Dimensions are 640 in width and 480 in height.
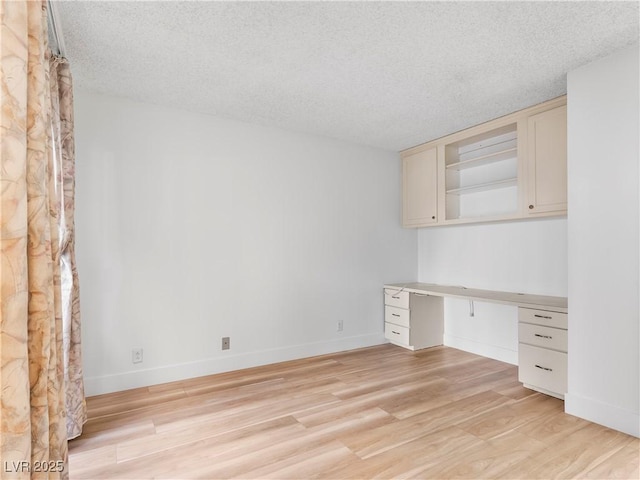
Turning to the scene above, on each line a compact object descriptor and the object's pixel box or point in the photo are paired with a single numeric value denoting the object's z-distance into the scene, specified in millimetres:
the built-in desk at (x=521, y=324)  2873
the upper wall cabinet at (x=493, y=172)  3076
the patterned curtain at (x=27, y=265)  937
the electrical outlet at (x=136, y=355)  3096
